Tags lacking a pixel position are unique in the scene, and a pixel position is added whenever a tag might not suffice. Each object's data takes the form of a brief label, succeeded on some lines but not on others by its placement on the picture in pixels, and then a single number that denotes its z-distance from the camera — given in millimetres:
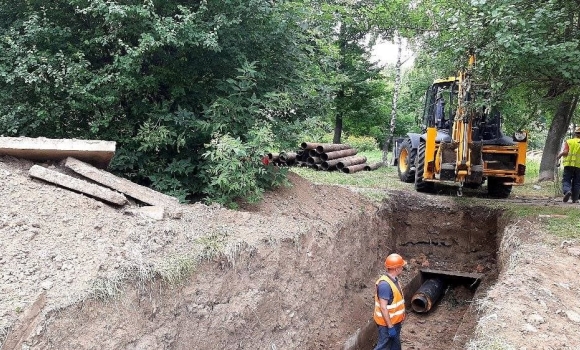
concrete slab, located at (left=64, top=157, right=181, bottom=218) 5945
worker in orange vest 6051
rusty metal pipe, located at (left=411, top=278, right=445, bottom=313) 8817
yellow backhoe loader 9586
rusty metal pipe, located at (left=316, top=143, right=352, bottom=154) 15188
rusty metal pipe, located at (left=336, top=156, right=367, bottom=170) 15216
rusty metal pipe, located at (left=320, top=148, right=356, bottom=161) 15162
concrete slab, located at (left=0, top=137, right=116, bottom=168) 5789
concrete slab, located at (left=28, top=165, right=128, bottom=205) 5645
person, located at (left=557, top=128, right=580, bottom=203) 10453
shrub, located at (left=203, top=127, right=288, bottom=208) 6422
